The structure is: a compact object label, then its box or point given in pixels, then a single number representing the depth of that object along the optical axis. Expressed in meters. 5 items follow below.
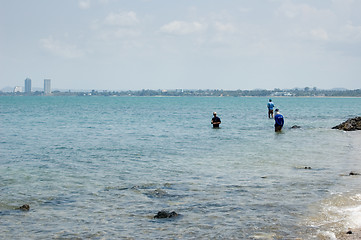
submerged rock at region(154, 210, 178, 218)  10.87
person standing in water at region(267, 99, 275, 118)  50.44
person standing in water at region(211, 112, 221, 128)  41.73
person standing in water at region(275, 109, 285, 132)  36.59
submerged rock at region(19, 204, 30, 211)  11.76
